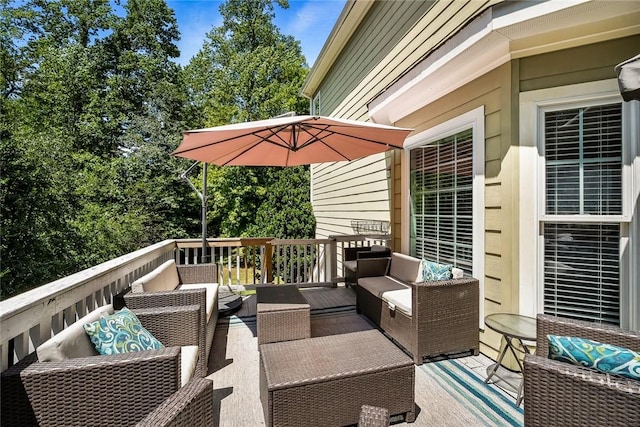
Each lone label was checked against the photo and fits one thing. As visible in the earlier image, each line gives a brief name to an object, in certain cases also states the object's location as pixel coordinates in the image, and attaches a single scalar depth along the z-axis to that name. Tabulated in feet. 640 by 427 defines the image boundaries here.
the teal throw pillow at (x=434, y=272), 11.04
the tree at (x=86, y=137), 25.70
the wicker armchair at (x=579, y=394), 4.72
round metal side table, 7.71
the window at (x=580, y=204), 8.11
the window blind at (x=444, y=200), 11.69
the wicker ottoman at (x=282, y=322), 10.03
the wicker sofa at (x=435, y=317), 9.75
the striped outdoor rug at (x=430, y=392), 7.25
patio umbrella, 9.22
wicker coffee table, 6.24
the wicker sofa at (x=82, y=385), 4.91
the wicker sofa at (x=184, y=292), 8.59
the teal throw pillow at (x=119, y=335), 6.10
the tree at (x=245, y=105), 39.11
